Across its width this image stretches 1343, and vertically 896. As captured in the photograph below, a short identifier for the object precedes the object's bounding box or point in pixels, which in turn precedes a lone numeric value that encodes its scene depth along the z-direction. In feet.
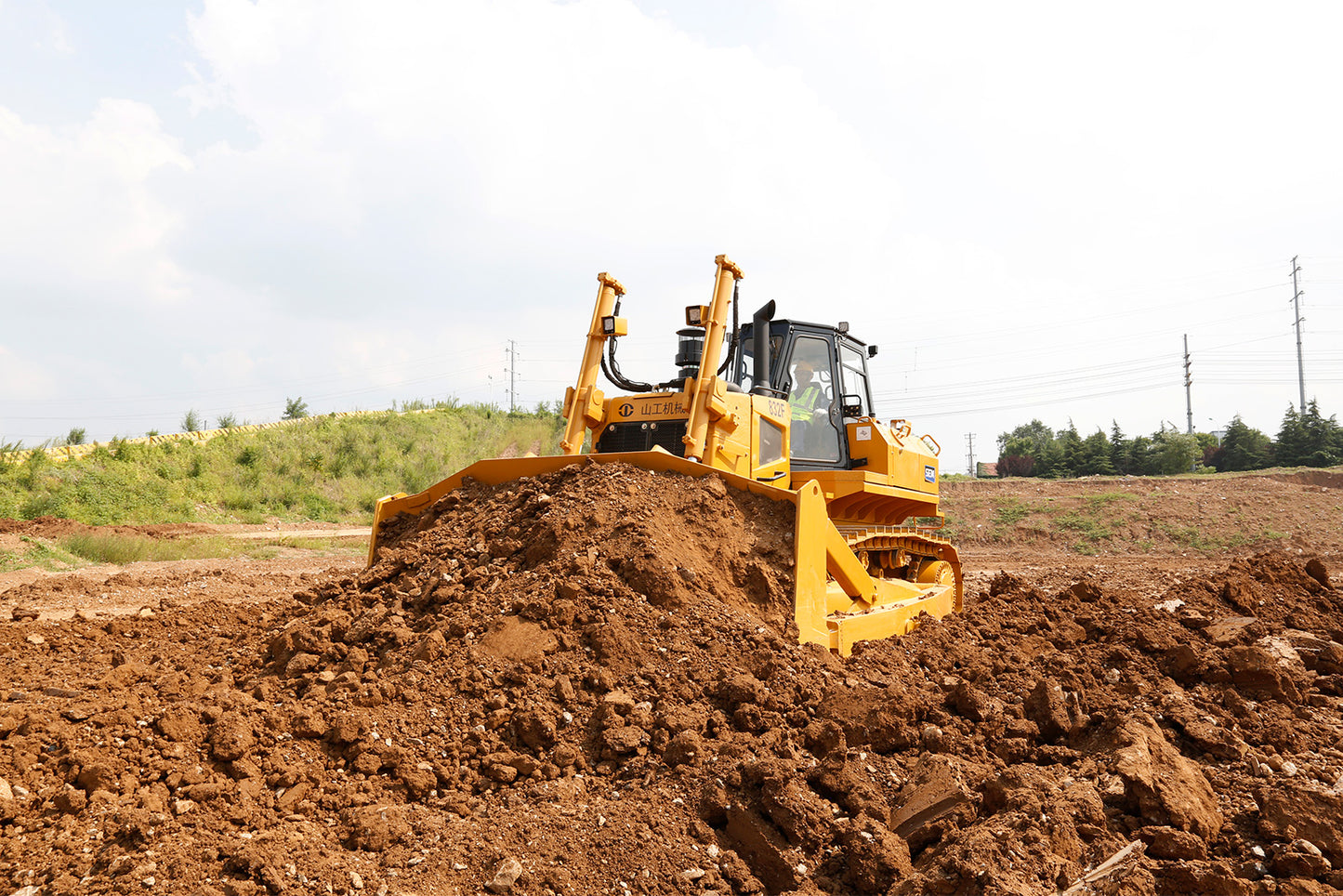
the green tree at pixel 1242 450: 109.70
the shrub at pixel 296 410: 96.48
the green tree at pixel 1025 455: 123.03
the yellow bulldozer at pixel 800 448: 18.84
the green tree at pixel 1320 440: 101.60
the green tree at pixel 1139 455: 111.14
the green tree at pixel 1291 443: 105.19
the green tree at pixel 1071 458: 115.85
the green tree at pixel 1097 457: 112.78
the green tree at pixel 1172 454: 108.37
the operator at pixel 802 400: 24.49
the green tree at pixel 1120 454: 112.78
